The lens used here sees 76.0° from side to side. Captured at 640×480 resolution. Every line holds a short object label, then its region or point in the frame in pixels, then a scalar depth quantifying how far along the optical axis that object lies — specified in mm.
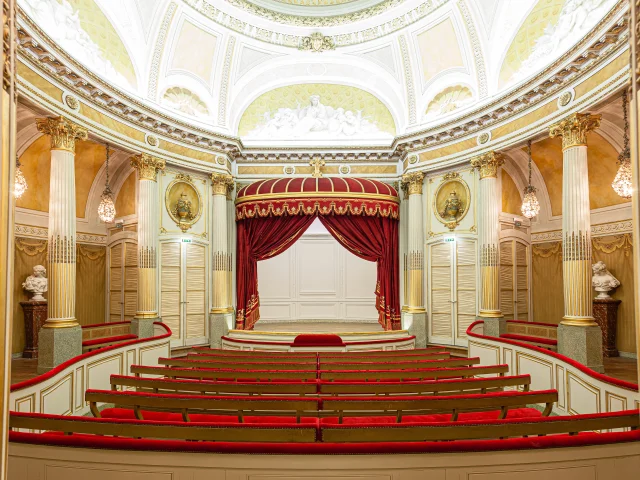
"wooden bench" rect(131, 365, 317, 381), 4973
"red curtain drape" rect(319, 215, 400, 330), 11469
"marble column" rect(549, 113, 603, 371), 7078
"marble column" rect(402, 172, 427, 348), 11375
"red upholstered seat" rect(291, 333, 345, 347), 9367
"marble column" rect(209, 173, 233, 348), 11312
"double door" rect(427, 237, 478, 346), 10641
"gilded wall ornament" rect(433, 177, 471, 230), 10930
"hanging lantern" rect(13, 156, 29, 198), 6531
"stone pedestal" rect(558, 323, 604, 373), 6797
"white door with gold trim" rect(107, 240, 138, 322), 10945
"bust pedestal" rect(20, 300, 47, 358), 8898
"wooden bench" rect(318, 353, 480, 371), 5785
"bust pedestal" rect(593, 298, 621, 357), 8891
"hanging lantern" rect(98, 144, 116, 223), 8211
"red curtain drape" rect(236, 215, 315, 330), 11461
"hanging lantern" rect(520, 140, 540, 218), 7941
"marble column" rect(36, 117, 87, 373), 7199
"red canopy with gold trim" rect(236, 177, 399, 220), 11180
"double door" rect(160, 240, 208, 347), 10633
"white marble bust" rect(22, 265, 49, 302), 9000
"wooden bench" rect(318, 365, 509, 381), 4977
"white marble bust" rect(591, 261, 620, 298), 8984
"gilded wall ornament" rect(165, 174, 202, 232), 10945
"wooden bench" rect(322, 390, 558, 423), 3408
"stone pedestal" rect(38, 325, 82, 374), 6863
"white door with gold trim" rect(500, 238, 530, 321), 10828
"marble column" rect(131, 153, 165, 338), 9773
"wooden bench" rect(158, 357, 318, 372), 5750
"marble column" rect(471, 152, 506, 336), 9656
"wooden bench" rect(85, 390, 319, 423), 3412
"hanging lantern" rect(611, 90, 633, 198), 5945
